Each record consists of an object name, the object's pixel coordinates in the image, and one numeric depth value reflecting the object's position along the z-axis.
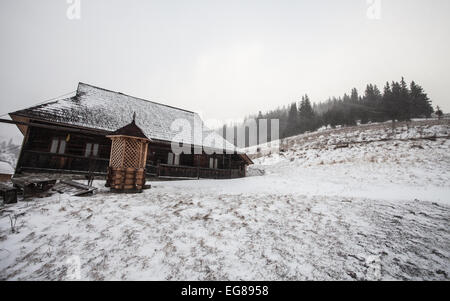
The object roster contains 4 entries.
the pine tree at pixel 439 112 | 39.85
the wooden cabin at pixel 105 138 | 10.73
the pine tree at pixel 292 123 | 61.19
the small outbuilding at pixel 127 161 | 8.21
